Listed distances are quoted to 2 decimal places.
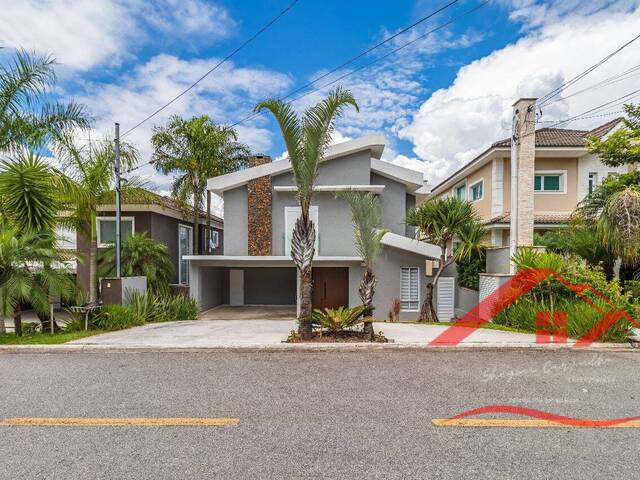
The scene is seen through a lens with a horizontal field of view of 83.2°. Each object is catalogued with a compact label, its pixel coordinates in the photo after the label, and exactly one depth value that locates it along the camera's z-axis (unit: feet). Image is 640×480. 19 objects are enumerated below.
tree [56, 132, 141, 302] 36.88
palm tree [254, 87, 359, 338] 26.61
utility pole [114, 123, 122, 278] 39.45
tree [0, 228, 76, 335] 26.84
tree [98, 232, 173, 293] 46.03
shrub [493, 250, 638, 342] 27.02
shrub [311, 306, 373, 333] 27.86
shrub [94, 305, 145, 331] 32.48
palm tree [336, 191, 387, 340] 28.04
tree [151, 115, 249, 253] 58.13
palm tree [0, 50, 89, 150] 33.04
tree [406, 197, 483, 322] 38.06
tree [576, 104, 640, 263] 33.45
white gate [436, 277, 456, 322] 45.47
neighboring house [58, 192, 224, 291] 50.83
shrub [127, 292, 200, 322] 37.60
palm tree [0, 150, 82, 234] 29.09
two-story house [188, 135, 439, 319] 46.85
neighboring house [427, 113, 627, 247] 54.39
